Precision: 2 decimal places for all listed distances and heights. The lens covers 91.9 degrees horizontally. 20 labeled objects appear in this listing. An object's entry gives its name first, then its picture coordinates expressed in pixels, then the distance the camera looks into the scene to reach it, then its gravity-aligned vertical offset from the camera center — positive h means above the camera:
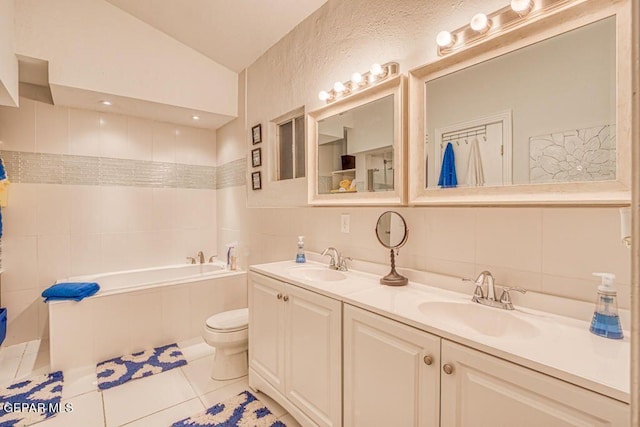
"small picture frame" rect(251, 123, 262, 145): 2.87 +0.73
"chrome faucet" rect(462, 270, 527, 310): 1.20 -0.34
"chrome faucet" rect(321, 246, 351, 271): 1.95 -0.32
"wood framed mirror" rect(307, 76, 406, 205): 1.62 +0.38
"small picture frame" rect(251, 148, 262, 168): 2.87 +0.50
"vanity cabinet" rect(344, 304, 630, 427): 0.77 -0.54
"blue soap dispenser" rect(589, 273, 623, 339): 0.94 -0.32
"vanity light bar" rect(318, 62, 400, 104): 1.66 +0.75
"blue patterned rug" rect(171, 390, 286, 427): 1.72 -1.19
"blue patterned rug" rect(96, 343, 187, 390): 2.17 -1.17
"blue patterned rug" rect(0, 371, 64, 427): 1.76 -1.16
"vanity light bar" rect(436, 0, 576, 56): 1.12 +0.73
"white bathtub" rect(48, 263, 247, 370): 2.30 -0.86
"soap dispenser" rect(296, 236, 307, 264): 2.22 -0.31
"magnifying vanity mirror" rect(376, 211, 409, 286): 1.57 -0.14
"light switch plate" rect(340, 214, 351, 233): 2.02 -0.08
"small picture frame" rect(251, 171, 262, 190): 2.89 +0.28
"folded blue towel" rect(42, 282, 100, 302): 2.31 -0.61
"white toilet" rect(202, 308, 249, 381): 2.13 -0.93
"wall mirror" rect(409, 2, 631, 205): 1.01 +0.36
